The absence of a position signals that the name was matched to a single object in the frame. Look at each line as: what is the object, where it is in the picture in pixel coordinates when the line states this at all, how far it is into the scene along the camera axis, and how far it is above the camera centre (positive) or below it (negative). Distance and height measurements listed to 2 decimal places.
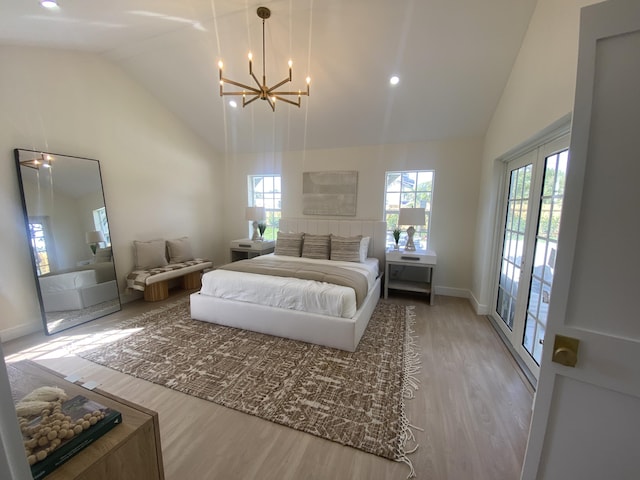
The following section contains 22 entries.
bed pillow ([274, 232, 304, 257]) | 4.15 -0.58
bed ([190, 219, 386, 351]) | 2.54 -1.05
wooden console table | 0.88 -0.85
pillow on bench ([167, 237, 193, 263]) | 4.27 -0.68
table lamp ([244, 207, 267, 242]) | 4.81 -0.07
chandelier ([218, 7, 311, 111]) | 2.50 +1.15
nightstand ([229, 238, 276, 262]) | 4.88 -0.72
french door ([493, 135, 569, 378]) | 2.08 -0.33
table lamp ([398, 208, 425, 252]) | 3.81 -0.12
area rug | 1.72 -1.39
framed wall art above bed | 4.52 +0.28
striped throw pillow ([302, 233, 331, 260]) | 4.02 -0.59
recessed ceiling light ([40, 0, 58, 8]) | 2.09 +1.69
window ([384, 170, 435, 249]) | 4.21 +0.19
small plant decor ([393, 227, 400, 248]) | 4.25 -0.44
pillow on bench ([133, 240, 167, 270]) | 3.81 -0.66
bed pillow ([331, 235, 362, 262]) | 3.84 -0.60
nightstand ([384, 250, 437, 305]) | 3.77 -1.04
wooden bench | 3.60 -0.99
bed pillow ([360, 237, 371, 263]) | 3.89 -0.61
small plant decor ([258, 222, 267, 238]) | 5.18 -0.35
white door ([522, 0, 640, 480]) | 0.78 -0.19
